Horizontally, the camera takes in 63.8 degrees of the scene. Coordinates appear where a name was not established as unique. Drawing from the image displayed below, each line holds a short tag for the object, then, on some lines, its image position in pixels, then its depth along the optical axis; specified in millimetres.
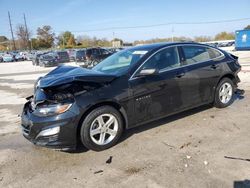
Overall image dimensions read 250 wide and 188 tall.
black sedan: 3016
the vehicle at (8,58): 35410
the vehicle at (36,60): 22400
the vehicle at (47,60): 20597
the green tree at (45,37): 63677
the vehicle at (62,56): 23002
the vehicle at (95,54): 17046
